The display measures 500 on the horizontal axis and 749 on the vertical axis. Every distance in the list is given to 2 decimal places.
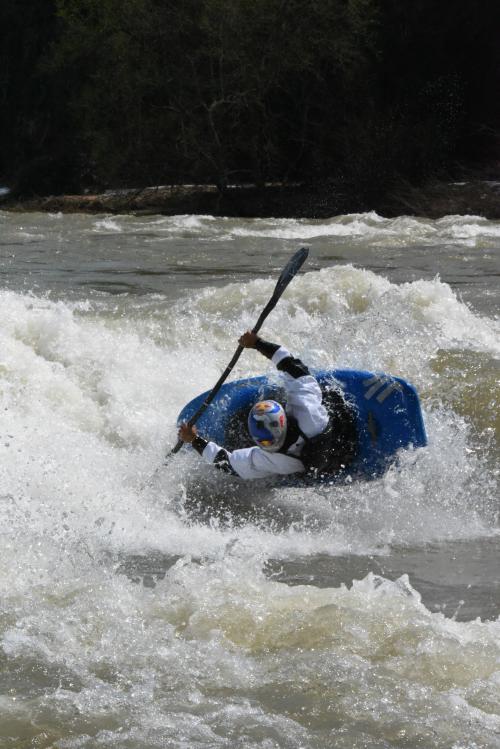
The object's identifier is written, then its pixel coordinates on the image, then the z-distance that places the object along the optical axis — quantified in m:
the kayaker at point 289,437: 13.01
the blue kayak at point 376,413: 13.43
